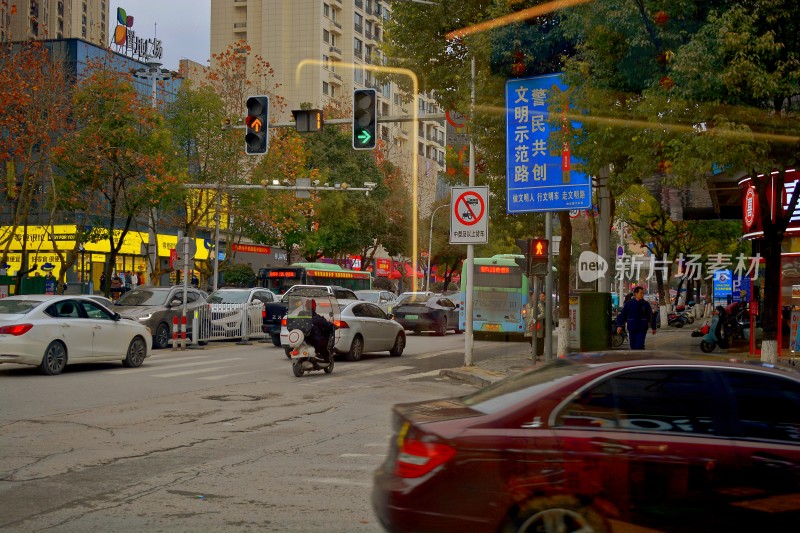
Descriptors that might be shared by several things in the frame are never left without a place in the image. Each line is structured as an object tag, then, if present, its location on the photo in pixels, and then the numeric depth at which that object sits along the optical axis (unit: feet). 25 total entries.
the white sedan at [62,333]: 51.24
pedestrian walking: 72.74
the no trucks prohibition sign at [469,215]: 64.85
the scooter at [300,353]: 58.03
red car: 16.33
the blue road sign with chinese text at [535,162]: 63.98
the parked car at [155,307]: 78.74
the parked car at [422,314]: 118.32
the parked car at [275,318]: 84.58
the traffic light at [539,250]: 63.26
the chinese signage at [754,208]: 63.86
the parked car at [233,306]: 88.94
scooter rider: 59.00
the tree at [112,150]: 95.55
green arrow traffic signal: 58.34
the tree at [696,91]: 44.11
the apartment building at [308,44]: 224.53
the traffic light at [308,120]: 61.62
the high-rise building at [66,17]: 324.80
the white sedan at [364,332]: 71.67
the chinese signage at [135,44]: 184.14
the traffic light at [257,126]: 60.54
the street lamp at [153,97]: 112.37
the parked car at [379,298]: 129.08
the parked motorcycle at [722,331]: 86.17
